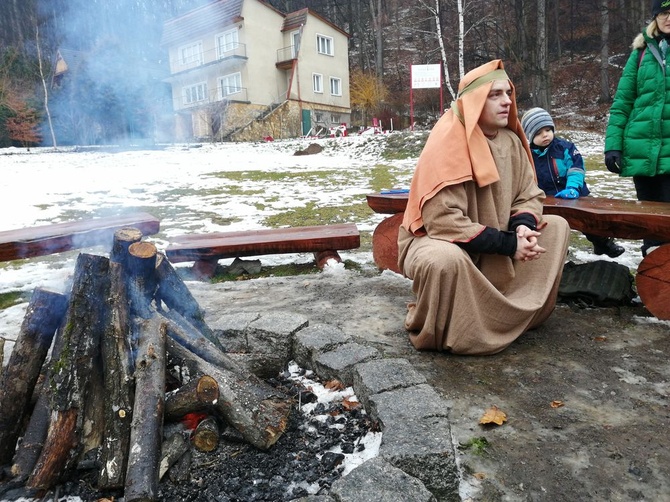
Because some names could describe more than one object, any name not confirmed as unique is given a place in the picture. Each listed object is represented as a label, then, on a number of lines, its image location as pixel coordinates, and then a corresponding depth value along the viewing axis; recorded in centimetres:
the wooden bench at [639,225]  326
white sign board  1692
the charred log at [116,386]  192
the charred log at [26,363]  210
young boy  455
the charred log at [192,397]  210
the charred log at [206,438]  208
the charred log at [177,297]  270
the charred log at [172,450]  197
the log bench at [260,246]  470
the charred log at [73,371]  194
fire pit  192
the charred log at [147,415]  182
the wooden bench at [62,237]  429
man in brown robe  290
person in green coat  380
